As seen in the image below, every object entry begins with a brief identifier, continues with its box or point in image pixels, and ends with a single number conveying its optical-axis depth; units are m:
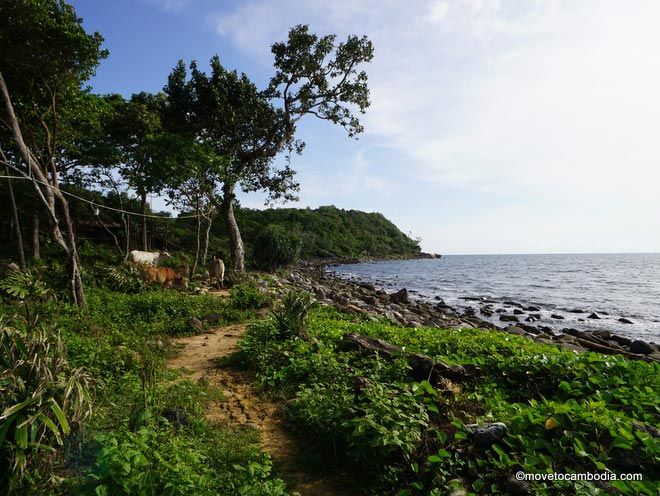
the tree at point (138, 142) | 13.52
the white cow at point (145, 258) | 14.89
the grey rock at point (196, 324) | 9.20
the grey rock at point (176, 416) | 4.15
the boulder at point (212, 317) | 9.98
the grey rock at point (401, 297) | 21.23
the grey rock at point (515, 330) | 14.17
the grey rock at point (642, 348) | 11.79
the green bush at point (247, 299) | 11.54
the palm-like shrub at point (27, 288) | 8.31
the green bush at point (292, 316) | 7.61
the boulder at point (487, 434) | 3.68
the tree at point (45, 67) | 8.40
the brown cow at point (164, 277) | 13.44
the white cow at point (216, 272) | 15.55
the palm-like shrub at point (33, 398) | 2.59
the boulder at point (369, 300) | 19.06
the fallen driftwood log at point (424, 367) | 5.43
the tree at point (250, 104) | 16.83
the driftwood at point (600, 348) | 10.23
